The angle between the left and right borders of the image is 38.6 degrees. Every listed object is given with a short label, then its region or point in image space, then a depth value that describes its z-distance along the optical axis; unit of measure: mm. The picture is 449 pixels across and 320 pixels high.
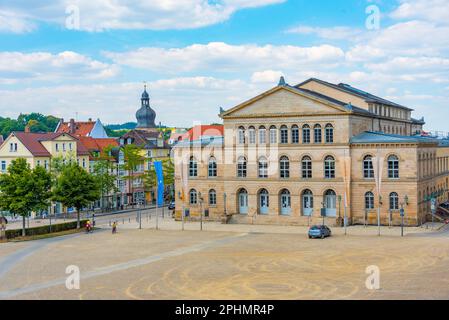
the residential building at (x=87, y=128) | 142125
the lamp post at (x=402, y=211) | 62075
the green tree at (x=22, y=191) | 67188
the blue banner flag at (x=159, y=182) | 73500
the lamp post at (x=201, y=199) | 78469
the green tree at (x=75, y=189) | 74562
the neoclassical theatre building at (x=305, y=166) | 69375
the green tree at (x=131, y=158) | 106750
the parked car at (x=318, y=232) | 60906
